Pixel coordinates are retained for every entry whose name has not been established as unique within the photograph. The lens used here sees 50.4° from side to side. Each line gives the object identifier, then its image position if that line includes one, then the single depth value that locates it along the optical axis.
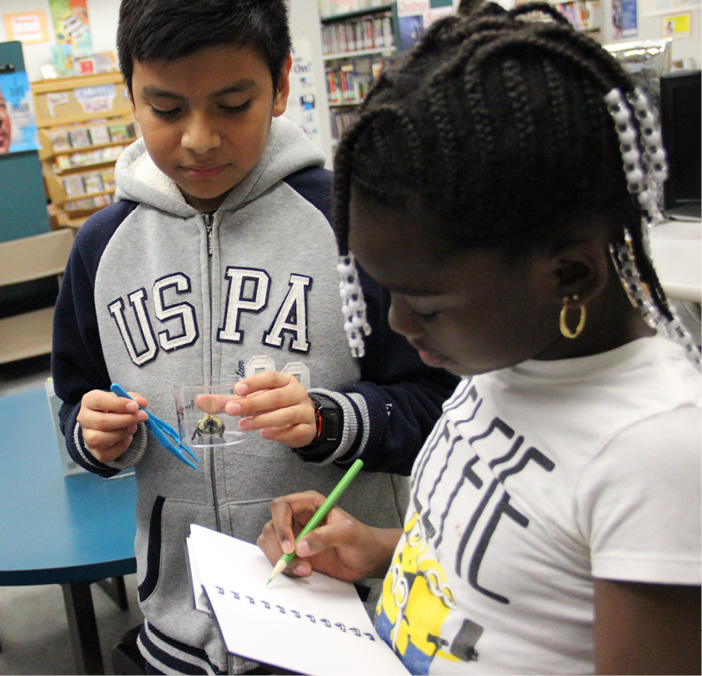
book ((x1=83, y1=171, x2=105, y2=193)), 5.69
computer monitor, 2.71
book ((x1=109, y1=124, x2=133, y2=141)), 5.76
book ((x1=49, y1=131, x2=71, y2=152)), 5.53
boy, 1.05
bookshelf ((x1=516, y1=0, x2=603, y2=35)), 5.79
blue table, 1.44
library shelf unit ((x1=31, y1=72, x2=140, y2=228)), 5.58
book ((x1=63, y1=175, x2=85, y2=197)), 5.61
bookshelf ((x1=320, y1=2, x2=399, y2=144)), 5.96
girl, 0.55
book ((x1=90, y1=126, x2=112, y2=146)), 5.68
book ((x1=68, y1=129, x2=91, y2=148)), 5.61
